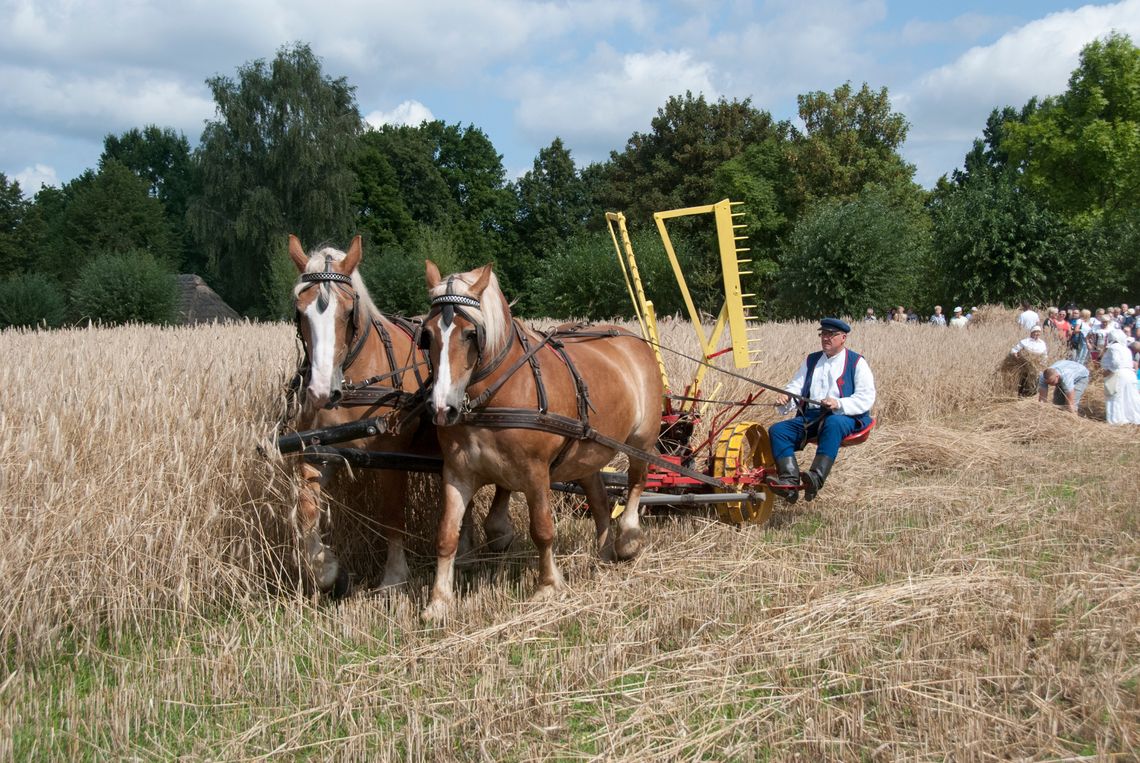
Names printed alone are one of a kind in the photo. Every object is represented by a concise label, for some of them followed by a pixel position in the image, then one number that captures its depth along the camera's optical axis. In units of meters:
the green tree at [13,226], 43.53
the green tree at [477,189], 49.69
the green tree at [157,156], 63.31
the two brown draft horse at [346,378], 4.50
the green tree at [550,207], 50.44
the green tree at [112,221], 47.59
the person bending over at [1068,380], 11.88
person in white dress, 11.52
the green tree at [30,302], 29.62
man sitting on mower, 6.38
